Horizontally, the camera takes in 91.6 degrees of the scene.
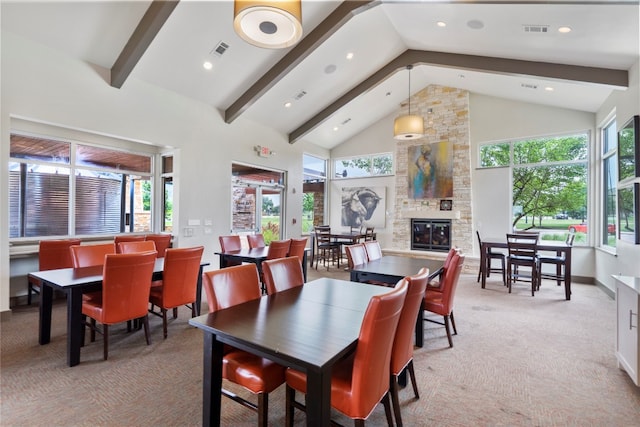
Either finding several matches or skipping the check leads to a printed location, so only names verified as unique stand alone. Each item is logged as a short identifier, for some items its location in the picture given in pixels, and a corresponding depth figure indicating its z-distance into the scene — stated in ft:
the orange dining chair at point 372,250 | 13.20
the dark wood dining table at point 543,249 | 16.25
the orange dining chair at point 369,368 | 4.71
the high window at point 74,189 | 14.99
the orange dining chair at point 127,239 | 15.74
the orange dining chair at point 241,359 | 5.57
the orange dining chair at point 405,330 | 5.89
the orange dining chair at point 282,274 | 7.89
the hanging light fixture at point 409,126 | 16.60
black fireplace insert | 25.61
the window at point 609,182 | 17.12
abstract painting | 25.27
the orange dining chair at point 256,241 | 17.58
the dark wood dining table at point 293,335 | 4.30
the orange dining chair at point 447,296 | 10.07
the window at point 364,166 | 29.27
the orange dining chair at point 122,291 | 8.94
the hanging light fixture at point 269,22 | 6.89
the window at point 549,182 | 20.86
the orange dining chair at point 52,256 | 13.65
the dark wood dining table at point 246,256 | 13.84
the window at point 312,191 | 29.73
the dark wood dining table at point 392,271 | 10.26
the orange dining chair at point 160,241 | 17.28
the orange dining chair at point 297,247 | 15.64
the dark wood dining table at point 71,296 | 8.82
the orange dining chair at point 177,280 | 10.57
